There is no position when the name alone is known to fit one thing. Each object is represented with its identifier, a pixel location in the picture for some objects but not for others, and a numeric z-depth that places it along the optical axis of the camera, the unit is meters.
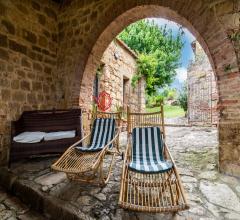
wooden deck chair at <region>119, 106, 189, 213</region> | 1.74
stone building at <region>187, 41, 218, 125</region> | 8.94
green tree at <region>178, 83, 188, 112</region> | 10.95
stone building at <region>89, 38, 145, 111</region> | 6.79
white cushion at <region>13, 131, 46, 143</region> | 3.11
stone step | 1.88
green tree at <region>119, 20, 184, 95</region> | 11.62
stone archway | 2.60
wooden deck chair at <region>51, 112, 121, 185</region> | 2.30
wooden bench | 3.07
